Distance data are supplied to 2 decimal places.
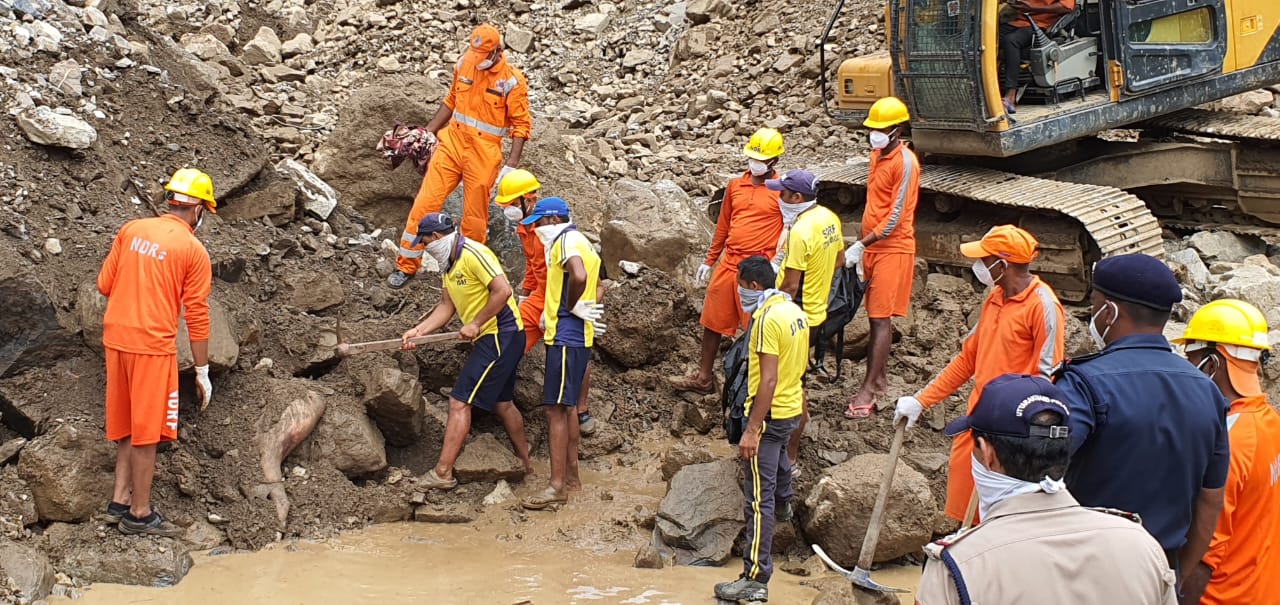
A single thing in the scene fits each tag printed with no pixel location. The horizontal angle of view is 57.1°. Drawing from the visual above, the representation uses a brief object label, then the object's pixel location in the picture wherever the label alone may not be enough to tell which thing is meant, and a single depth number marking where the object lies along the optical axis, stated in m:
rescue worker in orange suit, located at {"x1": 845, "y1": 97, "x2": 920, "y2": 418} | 7.57
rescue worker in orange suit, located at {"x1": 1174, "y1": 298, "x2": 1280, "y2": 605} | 3.81
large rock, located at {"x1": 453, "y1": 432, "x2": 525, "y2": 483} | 7.16
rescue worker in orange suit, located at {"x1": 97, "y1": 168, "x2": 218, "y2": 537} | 5.89
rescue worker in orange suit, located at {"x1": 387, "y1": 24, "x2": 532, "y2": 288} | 8.66
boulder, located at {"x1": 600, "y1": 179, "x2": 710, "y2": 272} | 9.27
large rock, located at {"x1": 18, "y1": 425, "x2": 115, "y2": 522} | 6.06
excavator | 8.88
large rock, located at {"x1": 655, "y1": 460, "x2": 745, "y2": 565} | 6.36
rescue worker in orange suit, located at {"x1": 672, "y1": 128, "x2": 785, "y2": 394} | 7.80
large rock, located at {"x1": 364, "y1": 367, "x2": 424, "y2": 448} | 7.14
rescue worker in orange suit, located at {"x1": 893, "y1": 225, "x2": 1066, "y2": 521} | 5.18
